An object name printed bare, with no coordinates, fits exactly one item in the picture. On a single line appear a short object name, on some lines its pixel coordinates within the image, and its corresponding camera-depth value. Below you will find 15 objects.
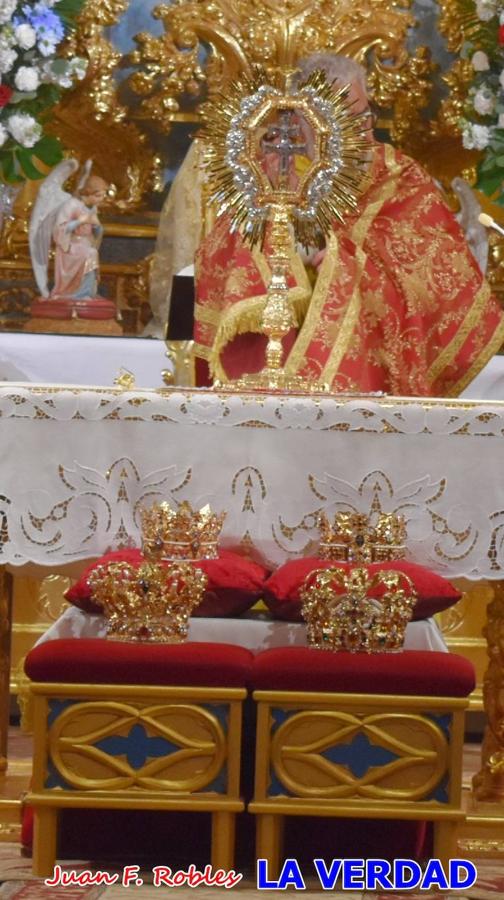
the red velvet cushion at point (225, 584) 7.65
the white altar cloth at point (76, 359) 11.42
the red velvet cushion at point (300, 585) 7.62
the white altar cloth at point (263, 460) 7.48
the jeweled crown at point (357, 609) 7.23
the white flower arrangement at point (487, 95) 11.57
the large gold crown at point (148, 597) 7.28
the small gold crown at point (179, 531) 7.29
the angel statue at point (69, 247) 12.23
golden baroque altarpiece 12.41
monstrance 8.48
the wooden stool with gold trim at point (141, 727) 7.11
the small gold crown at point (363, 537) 7.41
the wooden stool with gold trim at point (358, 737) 7.11
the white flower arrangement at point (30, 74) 11.17
